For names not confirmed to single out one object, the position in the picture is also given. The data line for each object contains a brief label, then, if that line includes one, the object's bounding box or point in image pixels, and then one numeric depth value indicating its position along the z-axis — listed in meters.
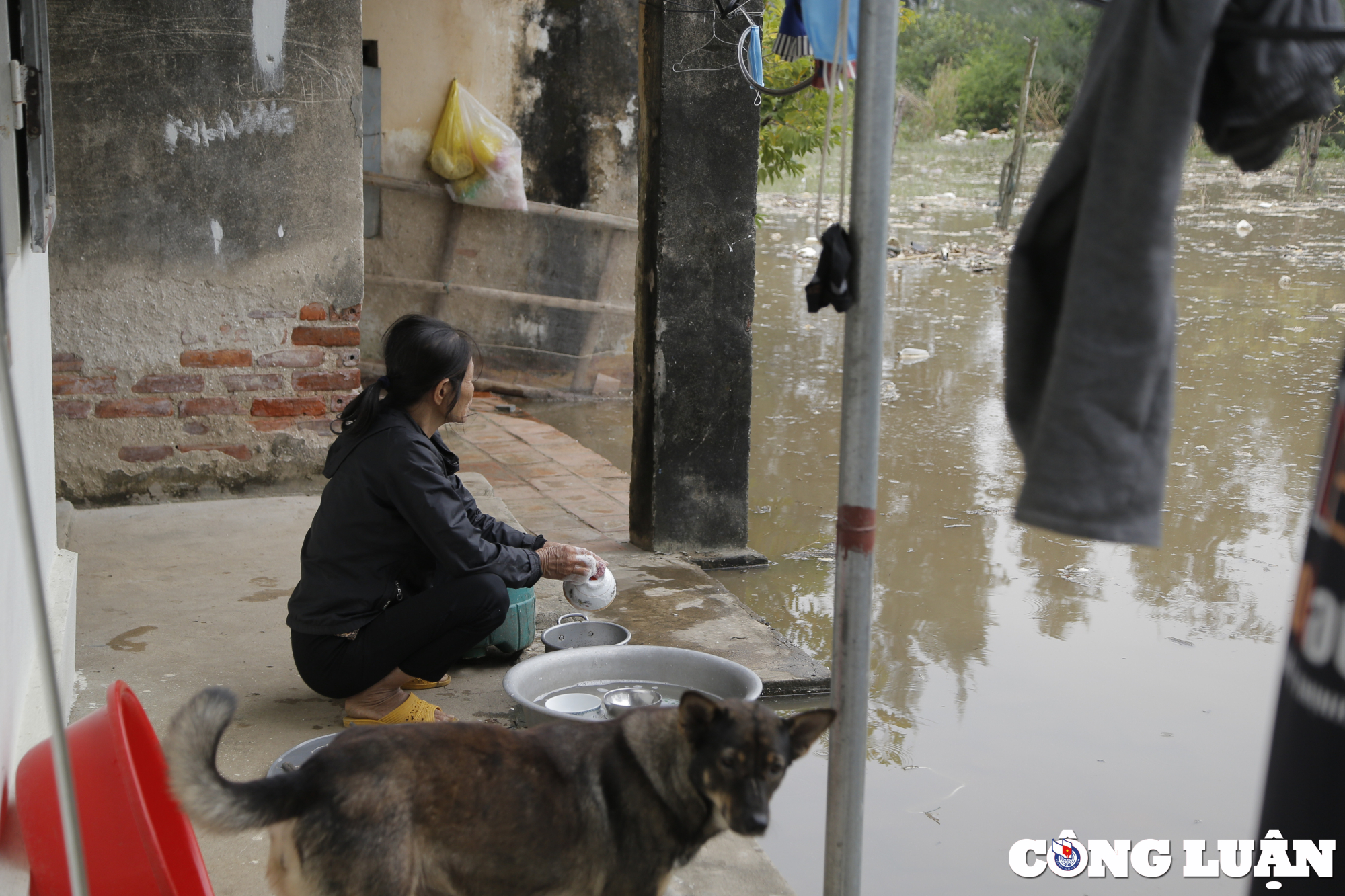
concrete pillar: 4.89
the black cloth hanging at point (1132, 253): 1.37
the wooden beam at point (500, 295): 8.52
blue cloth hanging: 2.96
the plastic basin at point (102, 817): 1.96
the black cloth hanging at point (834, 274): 1.88
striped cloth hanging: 3.59
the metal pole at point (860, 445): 1.83
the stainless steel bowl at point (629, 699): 3.22
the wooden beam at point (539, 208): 8.34
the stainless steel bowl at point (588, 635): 3.78
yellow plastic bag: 8.27
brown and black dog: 2.06
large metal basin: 3.22
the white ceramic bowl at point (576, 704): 3.24
